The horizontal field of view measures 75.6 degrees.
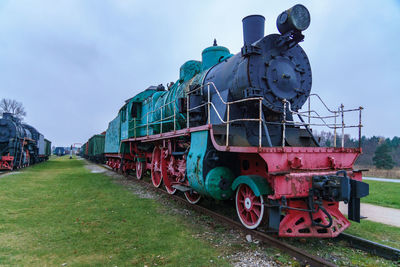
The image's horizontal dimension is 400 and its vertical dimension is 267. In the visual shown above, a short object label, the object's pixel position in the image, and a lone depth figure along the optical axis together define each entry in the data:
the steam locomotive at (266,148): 4.24
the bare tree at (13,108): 54.54
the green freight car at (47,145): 37.46
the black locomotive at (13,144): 17.58
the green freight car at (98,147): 26.02
